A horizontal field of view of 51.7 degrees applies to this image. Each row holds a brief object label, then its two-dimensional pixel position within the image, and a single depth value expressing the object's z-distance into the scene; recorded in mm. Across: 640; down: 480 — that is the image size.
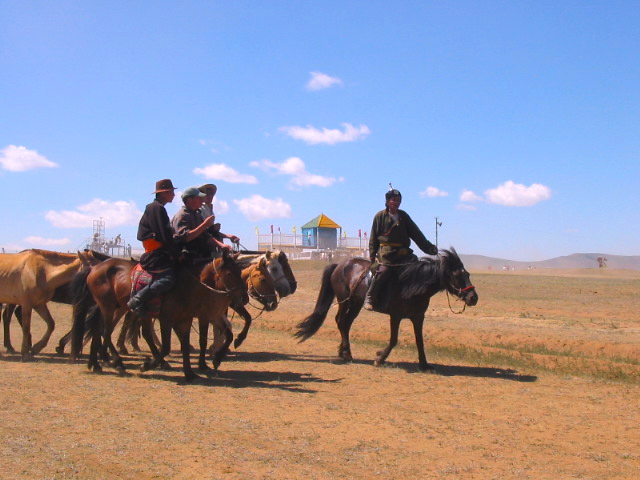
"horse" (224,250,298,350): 10016
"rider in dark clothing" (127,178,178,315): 9469
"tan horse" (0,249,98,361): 11875
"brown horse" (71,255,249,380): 9688
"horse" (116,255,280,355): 10000
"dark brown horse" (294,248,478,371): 10773
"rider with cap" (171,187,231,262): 9922
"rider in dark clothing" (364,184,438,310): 11297
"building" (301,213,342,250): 55469
